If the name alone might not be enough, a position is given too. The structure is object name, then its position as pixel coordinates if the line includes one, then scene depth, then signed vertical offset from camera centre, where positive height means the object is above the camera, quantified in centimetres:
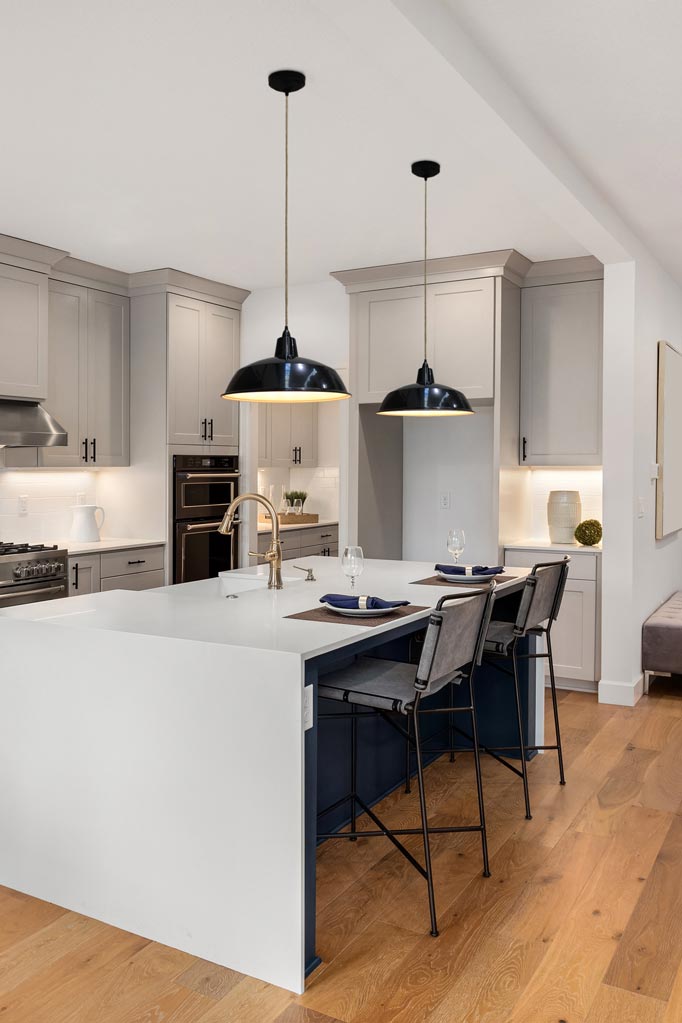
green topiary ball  523 -27
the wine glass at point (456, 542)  374 -23
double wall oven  576 -18
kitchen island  220 -79
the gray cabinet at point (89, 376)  528 +73
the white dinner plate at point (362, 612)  271 -39
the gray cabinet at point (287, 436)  708 +47
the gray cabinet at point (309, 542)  670 -44
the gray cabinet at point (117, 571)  510 -52
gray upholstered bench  496 -92
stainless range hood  478 +35
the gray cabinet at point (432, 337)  518 +96
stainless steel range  461 -48
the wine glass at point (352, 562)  319 -28
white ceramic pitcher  557 -24
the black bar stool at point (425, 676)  248 -62
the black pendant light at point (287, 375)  289 +40
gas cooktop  474 -34
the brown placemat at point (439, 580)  353 -39
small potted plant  757 -9
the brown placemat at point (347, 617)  262 -41
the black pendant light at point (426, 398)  368 +40
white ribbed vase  536 -16
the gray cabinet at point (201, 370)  569 +83
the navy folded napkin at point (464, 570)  368 -35
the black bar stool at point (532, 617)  331 -52
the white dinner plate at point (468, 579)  355 -38
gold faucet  338 -27
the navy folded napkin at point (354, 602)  278 -37
